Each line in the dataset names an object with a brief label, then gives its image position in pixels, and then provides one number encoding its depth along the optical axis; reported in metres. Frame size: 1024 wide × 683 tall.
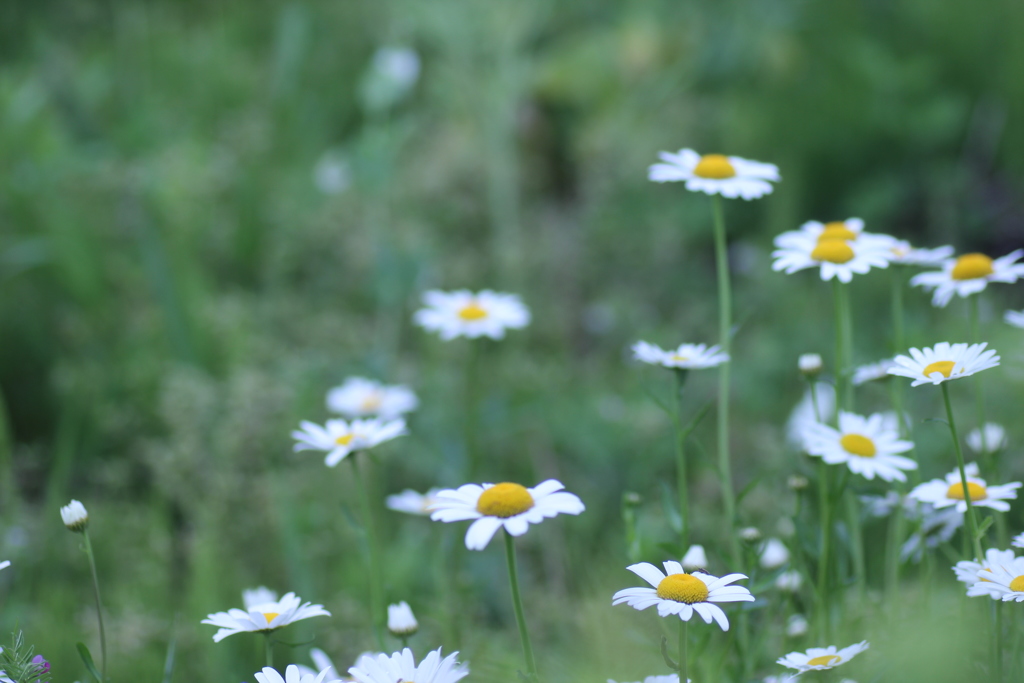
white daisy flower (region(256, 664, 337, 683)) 1.50
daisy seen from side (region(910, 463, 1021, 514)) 1.56
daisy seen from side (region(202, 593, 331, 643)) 1.53
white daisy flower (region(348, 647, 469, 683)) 1.50
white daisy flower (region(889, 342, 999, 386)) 1.53
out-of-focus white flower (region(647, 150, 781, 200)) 1.63
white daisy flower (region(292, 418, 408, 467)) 1.60
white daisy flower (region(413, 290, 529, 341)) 1.77
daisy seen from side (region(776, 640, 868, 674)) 1.52
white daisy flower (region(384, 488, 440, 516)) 1.72
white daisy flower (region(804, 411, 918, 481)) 1.58
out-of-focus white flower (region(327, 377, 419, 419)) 1.75
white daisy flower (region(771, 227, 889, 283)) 1.60
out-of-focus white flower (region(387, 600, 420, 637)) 1.58
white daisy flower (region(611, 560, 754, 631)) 1.50
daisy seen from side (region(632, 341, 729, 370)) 1.61
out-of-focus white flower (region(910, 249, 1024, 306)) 1.60
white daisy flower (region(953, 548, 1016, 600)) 1.52
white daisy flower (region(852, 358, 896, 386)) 1.64
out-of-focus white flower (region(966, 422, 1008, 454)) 1.65
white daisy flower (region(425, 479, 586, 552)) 1.51
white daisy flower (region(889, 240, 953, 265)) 1.63
